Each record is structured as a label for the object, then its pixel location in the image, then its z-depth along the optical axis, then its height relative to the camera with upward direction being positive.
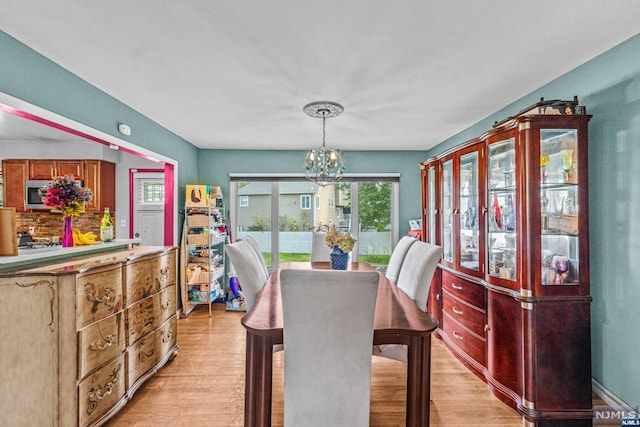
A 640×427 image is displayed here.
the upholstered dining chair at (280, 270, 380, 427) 1.51 -0.62
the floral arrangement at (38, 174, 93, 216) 2.35 +0.17
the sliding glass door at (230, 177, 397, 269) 5.53 +0.08
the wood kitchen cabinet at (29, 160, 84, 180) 4.42 +0.70
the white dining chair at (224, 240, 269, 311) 2.44 -0.40
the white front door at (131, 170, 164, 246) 5.41 +0.13
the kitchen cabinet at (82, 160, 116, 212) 4.62 +0.54
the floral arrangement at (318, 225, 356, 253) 2.97 -0.20
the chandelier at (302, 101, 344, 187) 3.09 +0.62
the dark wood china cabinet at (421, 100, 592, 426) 2.17 -0.38
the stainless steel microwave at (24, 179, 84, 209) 4.37 +0.35
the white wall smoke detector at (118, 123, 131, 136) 3.06 +0.86
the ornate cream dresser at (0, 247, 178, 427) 1.80 -0.73
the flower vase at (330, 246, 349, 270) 3.03 -0.37
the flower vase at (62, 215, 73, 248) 2.47 -0.11
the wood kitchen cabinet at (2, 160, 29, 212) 4.42 +0.52
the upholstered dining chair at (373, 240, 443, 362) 2.30 -0.46
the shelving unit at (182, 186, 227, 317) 4.43 -0.52
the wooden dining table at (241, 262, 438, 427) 1.67 -0.72
